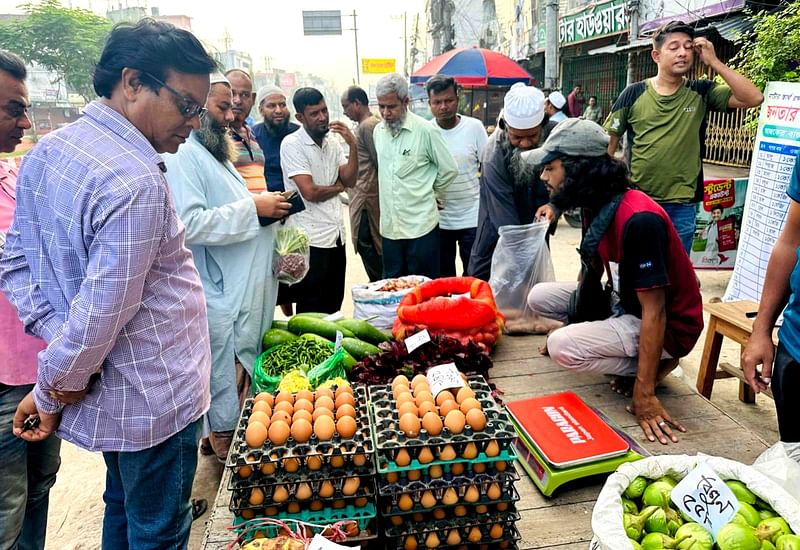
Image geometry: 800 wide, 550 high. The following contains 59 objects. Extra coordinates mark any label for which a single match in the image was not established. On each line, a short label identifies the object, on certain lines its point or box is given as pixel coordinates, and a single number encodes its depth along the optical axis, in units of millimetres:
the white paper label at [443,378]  1821
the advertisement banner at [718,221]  5309
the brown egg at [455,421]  1568
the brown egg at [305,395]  1822
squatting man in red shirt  2162
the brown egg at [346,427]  1598
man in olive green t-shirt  3420
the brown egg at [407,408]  1662
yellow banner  32406
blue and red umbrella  11203
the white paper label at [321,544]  1285
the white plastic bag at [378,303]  3299
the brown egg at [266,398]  1786
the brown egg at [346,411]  1692
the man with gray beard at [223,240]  2414
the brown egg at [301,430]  1566
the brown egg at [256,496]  1538
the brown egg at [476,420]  1582
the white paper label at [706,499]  1350
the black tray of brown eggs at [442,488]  1547
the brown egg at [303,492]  1545
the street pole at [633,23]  10445
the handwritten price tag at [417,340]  2605
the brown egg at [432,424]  1562
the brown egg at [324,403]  1737
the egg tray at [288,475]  1525
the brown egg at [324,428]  1577
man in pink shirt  1719
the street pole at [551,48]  10555
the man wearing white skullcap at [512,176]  3383
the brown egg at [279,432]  1555
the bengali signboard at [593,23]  11844
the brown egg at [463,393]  1742
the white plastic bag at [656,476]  1339
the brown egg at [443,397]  1741
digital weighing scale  1838
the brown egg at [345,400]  1783
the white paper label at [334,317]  3293
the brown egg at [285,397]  1790
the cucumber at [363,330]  3158
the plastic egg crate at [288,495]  1541
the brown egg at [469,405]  1655
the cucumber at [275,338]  2852
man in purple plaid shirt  1291
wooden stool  2957
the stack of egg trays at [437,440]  1534
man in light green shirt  3994
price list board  3562
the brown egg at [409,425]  1559
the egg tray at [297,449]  1514
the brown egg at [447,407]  1668
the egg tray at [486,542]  1604
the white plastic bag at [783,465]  1530
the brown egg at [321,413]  1669
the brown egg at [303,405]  1726
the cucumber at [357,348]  2912
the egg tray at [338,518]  1560
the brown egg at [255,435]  1537
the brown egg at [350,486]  1572
